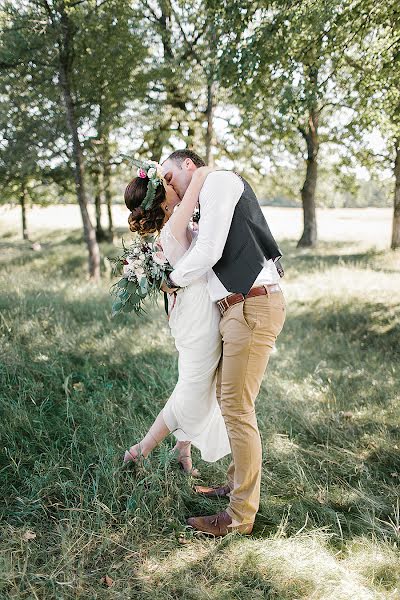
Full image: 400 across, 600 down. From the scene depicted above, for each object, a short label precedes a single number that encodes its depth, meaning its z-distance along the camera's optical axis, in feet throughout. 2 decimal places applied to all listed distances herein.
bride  9.39
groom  8.46
